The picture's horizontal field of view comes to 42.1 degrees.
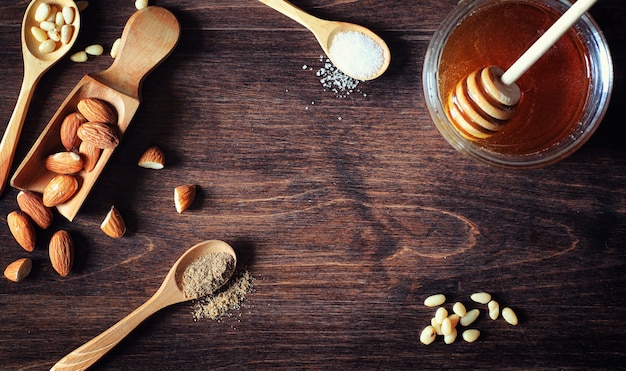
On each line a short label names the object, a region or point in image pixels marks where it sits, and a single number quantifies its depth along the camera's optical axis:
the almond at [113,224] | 0.46
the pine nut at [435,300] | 0.47
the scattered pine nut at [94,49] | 0.46
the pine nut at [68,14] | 0.46
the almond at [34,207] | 0.46
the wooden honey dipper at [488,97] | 0.41
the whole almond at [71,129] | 0.45
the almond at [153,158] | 0.46
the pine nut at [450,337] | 0.47
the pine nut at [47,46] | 0.46
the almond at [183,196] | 0.46
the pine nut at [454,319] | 0.47
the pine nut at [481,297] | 0.47
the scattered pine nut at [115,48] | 0.46
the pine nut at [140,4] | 0.46
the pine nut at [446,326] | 0.47
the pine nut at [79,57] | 0.46
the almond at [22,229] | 0.46
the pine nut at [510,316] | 0.47
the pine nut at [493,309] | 0.47
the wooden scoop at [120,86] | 0.45
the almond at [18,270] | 0.46
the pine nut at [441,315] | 0.47
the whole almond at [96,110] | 0.45
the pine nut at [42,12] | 0.46
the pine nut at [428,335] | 0.47
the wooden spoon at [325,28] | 0.46
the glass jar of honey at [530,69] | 0.44
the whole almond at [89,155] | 0.45
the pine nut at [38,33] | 0.46
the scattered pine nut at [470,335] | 0.47
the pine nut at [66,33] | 0.46
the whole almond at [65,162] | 0.45
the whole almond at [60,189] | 0.45
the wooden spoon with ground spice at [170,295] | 0.46
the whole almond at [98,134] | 0.45
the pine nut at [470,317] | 0.47
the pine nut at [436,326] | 0.47
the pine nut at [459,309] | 0.47
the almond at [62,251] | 0.46
